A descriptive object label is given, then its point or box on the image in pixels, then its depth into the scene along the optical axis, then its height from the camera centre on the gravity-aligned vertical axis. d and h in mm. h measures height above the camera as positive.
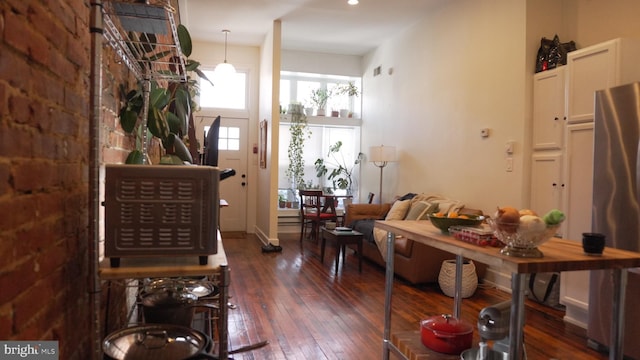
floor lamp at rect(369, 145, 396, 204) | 6262 +242
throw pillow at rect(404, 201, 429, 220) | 4740 -442
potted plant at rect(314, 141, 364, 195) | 7793 +21
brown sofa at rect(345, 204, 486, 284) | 4238 -923
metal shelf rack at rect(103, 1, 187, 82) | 1622 +600
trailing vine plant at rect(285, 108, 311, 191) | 7590 +314
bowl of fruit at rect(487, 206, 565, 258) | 1388 -186
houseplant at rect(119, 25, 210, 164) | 1944 +277
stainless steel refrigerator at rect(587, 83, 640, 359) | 2582 -125
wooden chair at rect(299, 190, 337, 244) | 6543 -670
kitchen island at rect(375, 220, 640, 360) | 1324 -292
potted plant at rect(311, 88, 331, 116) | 7863 +1298
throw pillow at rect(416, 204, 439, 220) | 4633 -435
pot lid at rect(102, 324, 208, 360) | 1312 -577
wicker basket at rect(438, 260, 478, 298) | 3914 -1000
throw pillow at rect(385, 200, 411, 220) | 5165 -496
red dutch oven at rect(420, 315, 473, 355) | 2003 -788
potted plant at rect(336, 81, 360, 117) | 7930 +1475
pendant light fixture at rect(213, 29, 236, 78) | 6211 +1416
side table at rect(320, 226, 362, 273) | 4855 -798
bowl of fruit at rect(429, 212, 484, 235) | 1873 -218
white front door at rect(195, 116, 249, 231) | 7559 -5
